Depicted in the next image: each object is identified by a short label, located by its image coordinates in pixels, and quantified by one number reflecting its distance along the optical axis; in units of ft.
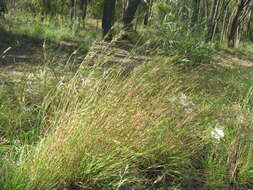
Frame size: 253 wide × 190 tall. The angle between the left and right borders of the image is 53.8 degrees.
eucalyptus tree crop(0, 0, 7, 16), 17.91
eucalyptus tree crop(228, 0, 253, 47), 39.45
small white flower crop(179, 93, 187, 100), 7.57
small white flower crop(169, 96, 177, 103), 7.17
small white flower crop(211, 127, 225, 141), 6.96
